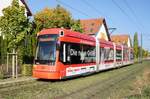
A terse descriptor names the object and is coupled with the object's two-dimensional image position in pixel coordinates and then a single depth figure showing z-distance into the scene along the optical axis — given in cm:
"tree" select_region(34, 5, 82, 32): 1948
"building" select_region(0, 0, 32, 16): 1981
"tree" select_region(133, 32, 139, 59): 5202
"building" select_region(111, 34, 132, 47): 5780
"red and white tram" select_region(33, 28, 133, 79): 918
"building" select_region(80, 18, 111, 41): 3515
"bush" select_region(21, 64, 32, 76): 1109
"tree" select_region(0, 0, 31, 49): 1048
